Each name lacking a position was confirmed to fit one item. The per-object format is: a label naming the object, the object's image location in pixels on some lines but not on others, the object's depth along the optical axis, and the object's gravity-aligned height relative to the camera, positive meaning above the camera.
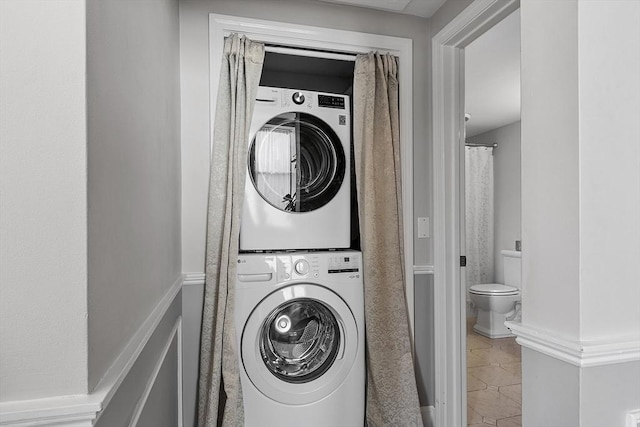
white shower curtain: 4.70 -0.09
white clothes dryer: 2.00 +0.22
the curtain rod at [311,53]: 2.09 +0.88
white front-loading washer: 1.90 -0.64
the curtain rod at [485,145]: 4.75 +0.84
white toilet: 4.06 -0.93
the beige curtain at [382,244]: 2.05 -0.16
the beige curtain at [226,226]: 1.84 -0.06
